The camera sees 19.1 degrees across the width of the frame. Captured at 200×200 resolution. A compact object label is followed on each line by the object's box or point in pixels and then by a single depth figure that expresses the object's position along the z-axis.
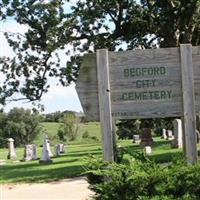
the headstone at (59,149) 36.94
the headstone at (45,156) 27.23
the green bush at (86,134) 77.64
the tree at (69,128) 73.00
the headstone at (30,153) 33.03
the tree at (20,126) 77.28
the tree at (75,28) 24.55
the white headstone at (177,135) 30.05
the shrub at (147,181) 6.08
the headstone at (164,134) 53.68
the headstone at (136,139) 46.87
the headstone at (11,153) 36.88
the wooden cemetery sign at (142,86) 7.55
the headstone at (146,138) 34.46
